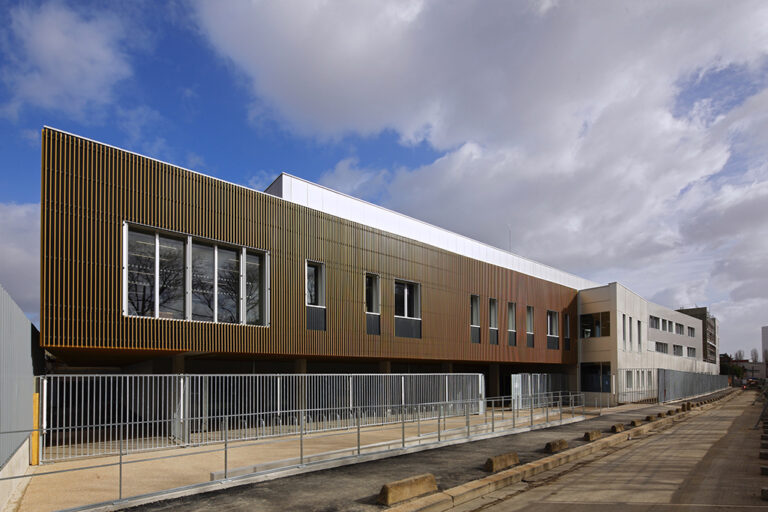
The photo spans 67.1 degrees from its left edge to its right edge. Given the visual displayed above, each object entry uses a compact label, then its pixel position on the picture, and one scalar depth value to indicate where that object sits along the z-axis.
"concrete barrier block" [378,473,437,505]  9.44
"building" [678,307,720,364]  93.00
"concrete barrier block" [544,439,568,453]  15.32
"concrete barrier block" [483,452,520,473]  12.48
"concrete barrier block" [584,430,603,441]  17.95
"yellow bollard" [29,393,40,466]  12.60
